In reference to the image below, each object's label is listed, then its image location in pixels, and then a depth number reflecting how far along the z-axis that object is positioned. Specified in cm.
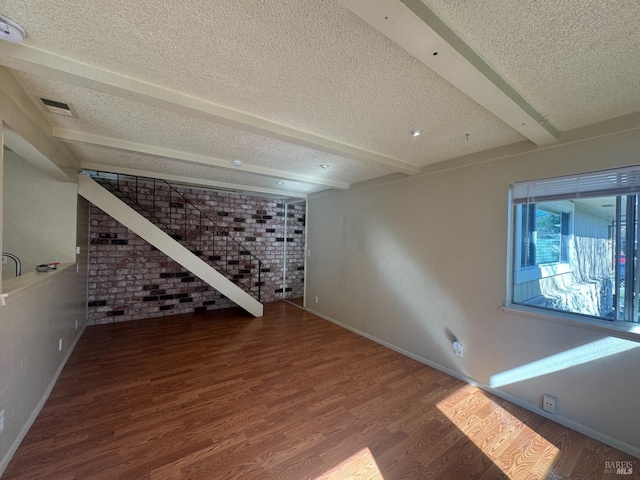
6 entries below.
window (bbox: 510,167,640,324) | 182
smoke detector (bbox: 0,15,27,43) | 108
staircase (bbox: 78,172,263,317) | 367
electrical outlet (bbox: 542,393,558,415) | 206
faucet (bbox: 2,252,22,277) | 264
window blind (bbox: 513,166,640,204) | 177
